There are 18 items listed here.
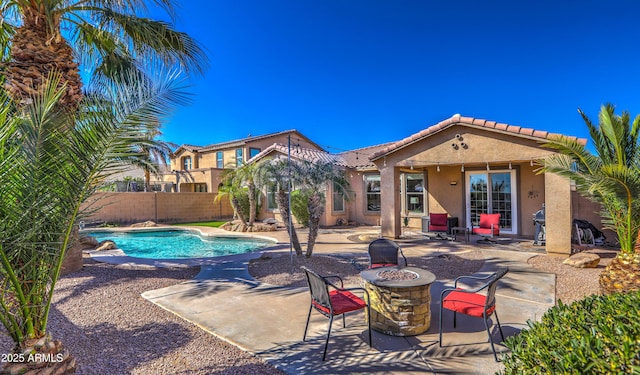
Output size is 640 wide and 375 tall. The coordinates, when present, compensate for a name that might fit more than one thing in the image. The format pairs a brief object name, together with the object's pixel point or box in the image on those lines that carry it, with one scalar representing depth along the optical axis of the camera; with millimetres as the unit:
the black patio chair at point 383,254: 7277
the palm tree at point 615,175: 6094
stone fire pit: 4738
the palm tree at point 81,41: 6746
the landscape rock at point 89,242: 13141
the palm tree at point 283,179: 9761
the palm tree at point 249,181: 17672
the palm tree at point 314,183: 9534
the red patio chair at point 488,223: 12711
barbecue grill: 11898
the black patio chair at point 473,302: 4379
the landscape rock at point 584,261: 8670
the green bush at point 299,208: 17594
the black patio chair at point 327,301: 4430
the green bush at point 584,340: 1750
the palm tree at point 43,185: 3039
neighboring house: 30375
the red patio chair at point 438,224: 14088
